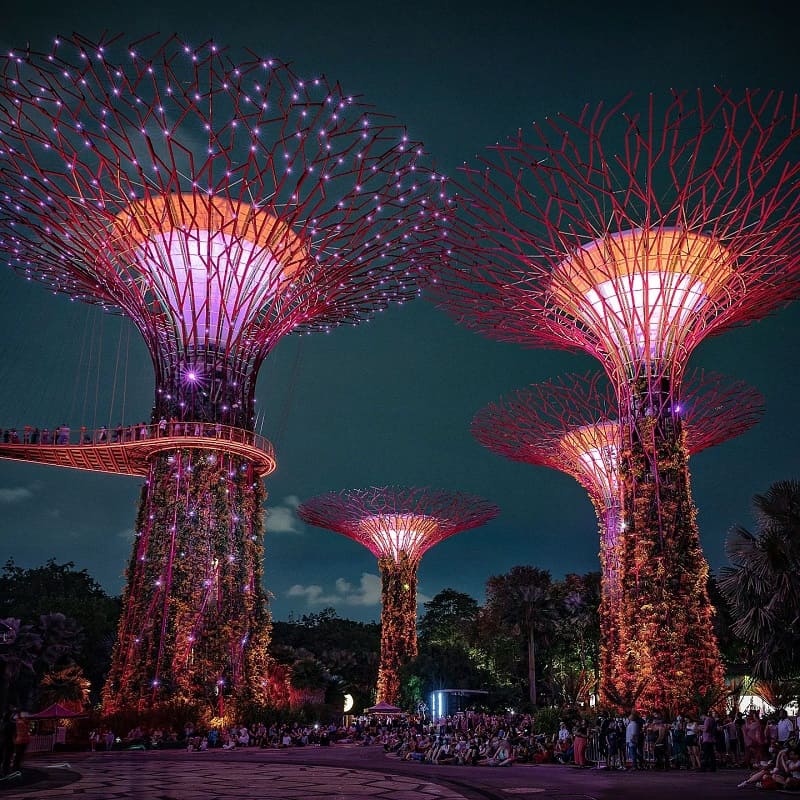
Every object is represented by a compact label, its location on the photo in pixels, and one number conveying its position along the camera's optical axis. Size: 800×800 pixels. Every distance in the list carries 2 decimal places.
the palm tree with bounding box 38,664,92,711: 30.42
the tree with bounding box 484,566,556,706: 45.19
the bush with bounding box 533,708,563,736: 21.69
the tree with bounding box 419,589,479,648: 67.62
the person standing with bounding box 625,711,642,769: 16.11
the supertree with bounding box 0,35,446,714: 22.12
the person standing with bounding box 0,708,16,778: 14.53
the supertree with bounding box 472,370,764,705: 26.55
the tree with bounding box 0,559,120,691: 44.94
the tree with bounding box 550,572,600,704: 45.97
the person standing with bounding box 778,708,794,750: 14.62
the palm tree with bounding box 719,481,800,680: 17.56
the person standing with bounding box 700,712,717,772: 15.53
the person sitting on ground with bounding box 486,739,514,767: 18.66
